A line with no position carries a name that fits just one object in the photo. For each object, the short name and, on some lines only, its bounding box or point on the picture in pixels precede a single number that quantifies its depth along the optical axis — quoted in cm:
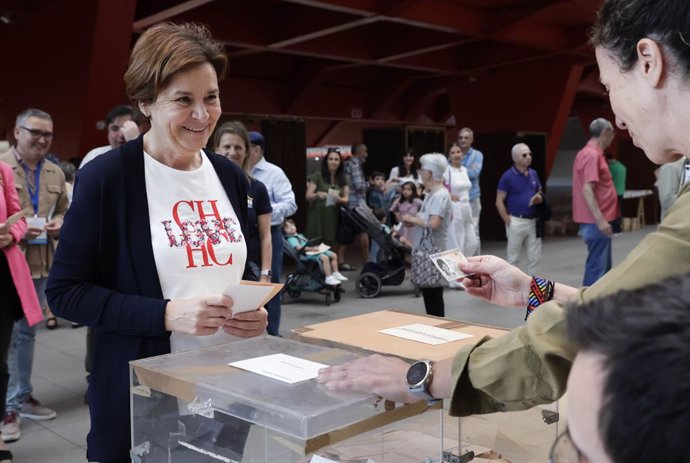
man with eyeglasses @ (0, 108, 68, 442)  411
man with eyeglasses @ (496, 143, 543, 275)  732
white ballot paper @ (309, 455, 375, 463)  113
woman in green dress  930
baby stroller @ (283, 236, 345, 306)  762
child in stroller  762
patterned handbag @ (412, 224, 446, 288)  542
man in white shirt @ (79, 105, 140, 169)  413
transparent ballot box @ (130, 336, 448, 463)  112
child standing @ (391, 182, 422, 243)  959
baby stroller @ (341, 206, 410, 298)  802
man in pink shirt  654
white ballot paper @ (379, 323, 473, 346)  183
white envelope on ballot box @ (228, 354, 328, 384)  130
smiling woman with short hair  169
